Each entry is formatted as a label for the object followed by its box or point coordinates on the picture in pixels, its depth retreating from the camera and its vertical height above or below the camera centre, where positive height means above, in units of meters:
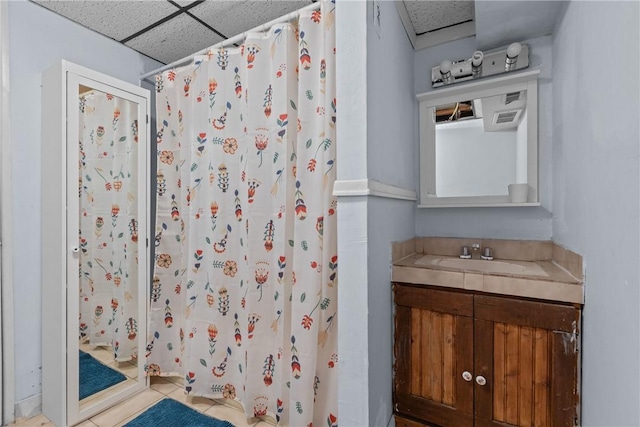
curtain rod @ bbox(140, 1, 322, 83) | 1.46 +1.03
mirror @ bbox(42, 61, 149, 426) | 1.60 -0.17
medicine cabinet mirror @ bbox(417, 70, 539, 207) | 1.63 +0.43
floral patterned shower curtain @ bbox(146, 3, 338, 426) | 1.45 -0.07
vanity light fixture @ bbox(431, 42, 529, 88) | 1.61 +0.87
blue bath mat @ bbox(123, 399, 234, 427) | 1.62 -1.18
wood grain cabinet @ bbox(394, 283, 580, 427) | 1.14 -0.64
